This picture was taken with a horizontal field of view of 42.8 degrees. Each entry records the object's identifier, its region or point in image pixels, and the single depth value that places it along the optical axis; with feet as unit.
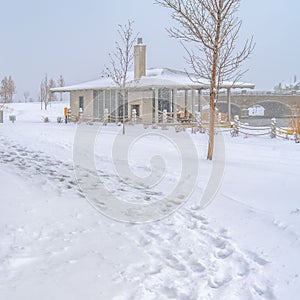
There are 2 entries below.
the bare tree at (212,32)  31.19
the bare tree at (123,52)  66.97
